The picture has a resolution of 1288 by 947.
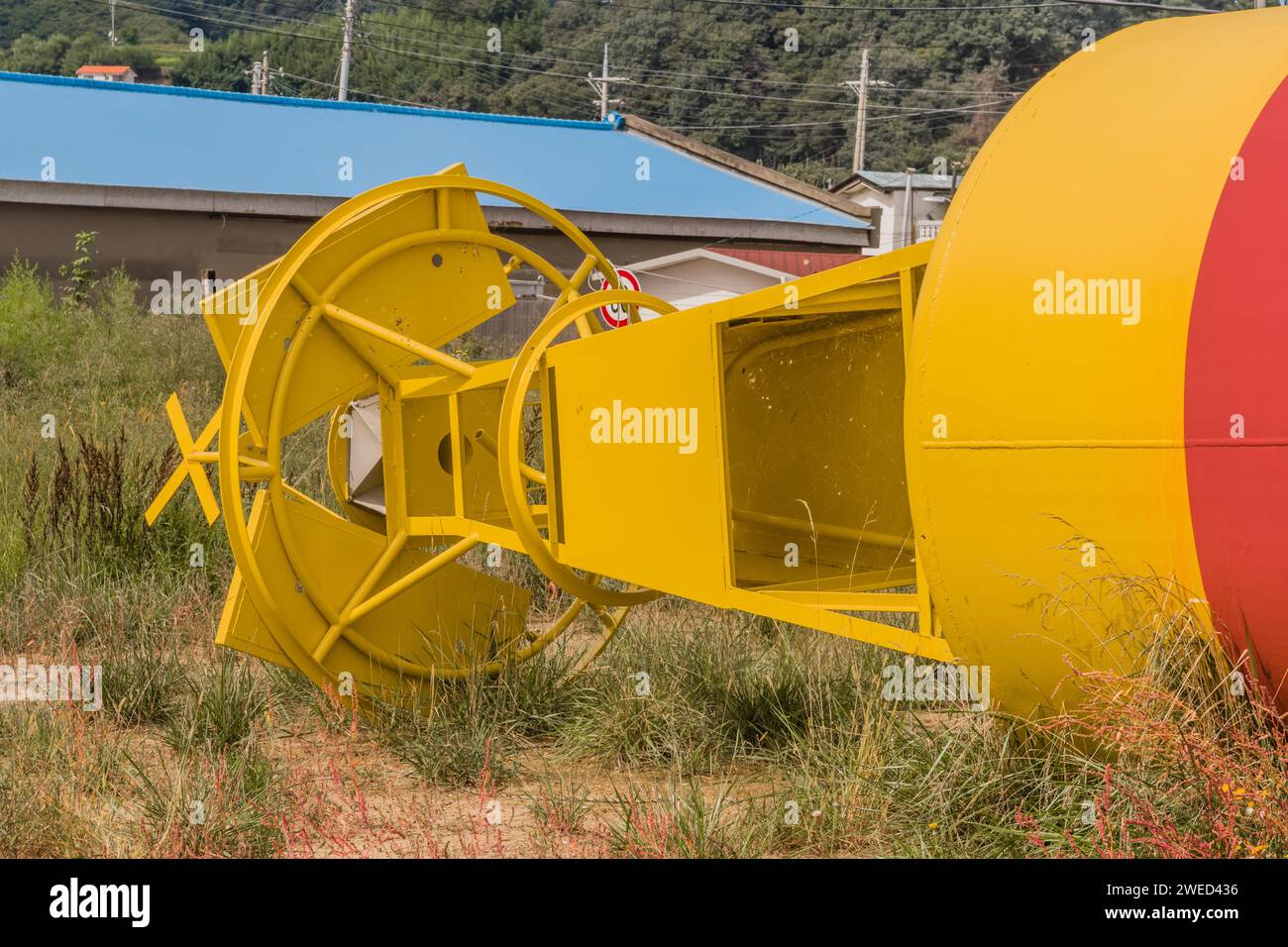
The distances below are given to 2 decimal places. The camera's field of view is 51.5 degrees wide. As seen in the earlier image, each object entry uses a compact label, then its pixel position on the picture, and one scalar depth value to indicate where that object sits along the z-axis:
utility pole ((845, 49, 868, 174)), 53.06
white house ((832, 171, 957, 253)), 35.54
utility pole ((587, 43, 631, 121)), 55.44
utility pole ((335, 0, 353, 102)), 43.34
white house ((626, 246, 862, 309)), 24.20
